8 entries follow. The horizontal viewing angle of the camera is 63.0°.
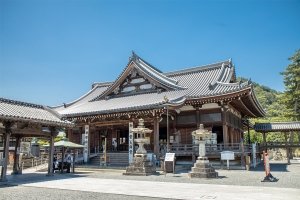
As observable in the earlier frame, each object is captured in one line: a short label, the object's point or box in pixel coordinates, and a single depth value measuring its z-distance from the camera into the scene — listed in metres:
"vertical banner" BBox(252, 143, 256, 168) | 22.14
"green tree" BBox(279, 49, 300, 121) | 38.34
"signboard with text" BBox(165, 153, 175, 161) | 14.96
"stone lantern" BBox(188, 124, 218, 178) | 13.53
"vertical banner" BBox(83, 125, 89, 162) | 22.47
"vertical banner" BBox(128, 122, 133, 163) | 20.16
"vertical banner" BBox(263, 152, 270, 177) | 12.14
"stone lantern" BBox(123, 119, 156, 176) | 15.41
